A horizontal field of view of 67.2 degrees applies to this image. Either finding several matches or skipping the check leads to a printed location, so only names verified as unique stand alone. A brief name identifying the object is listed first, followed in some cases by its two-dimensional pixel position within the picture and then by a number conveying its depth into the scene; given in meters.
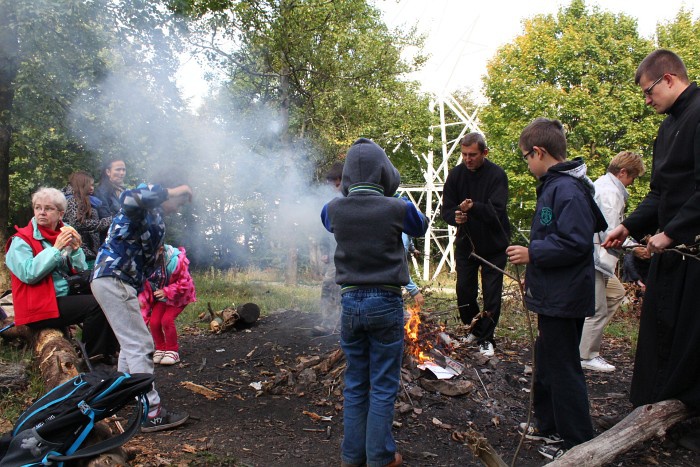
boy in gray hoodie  3.14
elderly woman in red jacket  4.66
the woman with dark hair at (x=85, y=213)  6.17
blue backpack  2.80
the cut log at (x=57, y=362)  3.15
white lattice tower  22.27
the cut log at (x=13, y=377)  4.44
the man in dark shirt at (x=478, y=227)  5.61
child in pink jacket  5.63
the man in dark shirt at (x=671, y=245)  3.48
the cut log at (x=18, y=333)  5.21
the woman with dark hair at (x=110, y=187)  6.15
